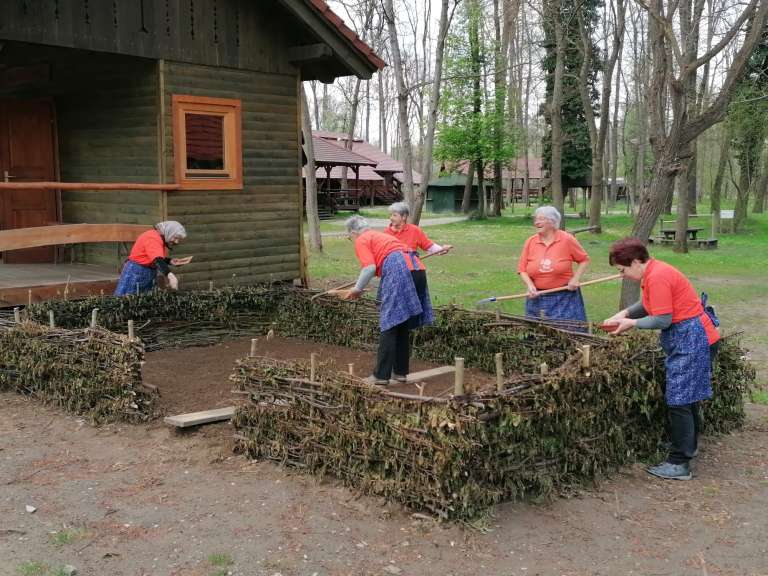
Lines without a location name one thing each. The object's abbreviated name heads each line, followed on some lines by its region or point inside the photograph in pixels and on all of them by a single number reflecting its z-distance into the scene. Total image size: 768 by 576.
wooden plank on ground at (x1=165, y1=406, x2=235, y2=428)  6.06
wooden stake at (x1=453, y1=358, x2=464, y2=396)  4.58
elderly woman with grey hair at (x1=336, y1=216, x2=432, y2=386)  6.47
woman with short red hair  5.19
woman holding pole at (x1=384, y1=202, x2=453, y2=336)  7.96
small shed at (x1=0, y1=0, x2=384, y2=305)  10.16
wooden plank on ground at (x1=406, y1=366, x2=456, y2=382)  7.31
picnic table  23.25
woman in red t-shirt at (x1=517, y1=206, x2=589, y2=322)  7.06
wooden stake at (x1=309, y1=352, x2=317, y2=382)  5.20
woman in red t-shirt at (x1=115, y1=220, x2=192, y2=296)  8.93
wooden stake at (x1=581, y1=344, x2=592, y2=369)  5.17
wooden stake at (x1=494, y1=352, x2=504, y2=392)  4.72
